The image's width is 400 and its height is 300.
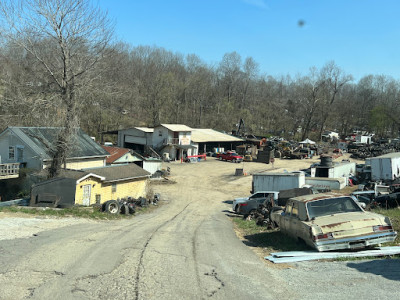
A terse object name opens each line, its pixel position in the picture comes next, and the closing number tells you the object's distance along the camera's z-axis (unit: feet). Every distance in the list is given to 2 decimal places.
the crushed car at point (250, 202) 69.36
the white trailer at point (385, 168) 105.70
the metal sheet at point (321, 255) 26.53
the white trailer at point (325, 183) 94.17
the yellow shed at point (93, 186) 68.49
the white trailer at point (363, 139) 257.14
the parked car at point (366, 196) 58.88
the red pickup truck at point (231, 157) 186.70
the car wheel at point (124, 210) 67.05
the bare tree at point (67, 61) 68.54
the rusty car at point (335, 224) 27.94
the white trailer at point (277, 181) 89.45
